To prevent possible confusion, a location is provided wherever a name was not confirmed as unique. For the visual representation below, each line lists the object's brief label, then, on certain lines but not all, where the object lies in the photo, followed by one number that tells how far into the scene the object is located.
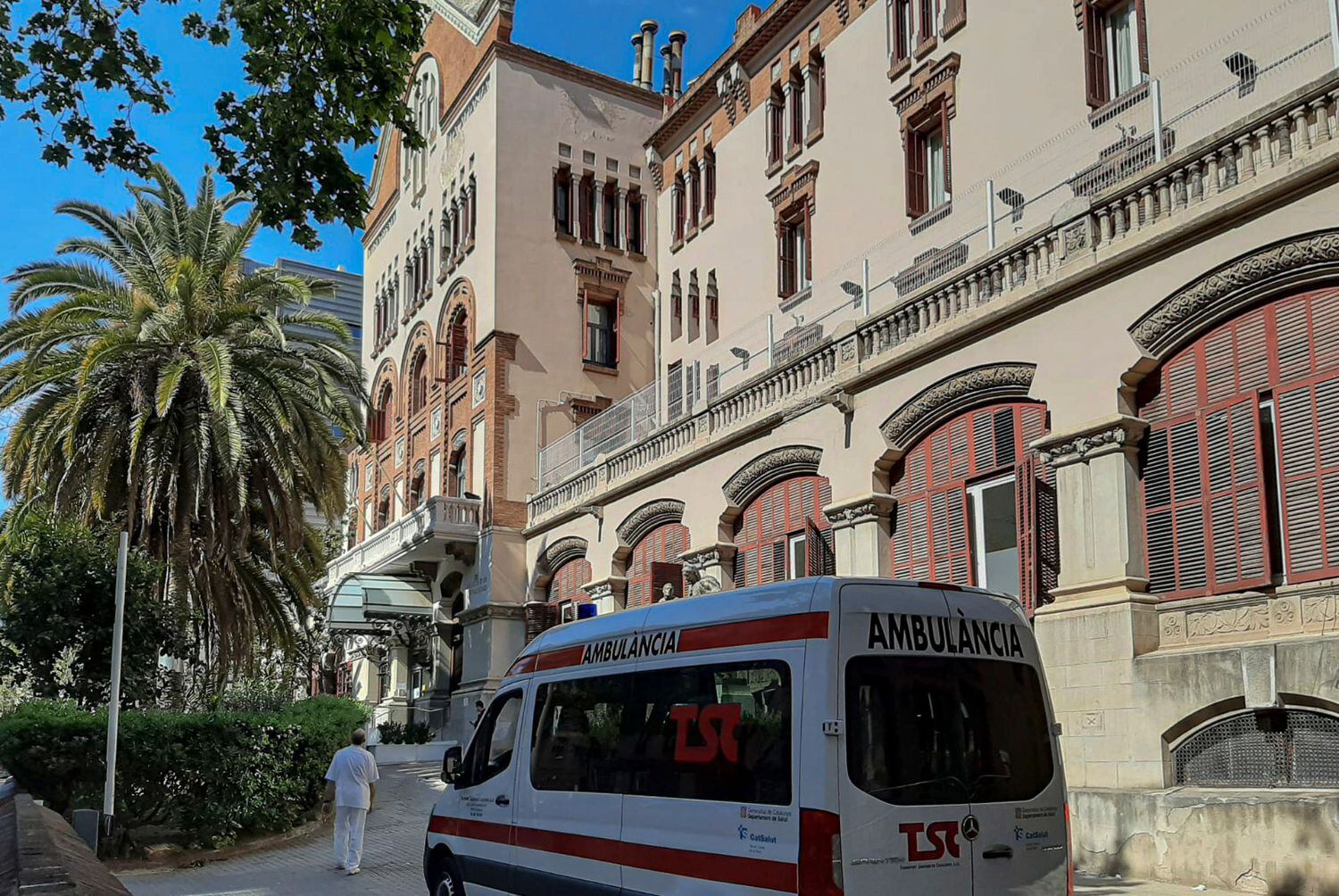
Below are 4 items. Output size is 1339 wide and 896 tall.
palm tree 21.53
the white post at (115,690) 11.20
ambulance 6.99
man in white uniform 14.34
